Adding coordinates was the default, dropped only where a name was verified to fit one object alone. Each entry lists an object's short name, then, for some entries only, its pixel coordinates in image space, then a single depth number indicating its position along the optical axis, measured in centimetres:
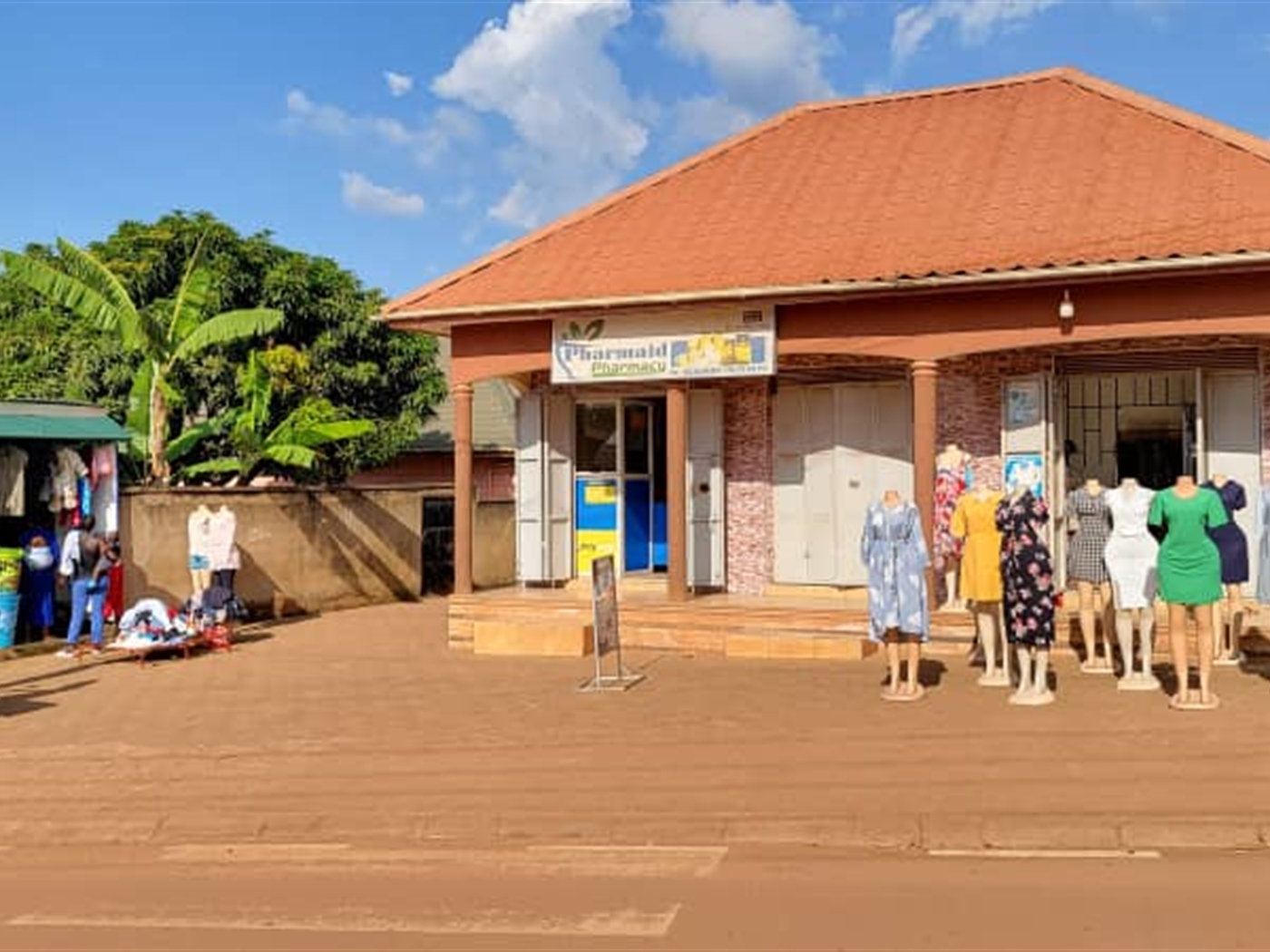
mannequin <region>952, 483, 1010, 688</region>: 973
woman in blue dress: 1389
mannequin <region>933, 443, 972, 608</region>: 1202
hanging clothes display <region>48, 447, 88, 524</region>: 1445
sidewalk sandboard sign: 1045
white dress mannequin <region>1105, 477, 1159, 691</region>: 951
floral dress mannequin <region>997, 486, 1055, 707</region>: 923
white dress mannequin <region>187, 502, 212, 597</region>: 1503
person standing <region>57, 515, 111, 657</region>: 1368
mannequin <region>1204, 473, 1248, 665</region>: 1009
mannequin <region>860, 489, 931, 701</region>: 961
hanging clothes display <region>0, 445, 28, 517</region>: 1411
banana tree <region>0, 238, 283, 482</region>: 1529
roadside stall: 1395
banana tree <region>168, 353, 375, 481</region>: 1695
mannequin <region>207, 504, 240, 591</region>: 1512
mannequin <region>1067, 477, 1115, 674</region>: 1017
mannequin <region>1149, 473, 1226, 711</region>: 887
